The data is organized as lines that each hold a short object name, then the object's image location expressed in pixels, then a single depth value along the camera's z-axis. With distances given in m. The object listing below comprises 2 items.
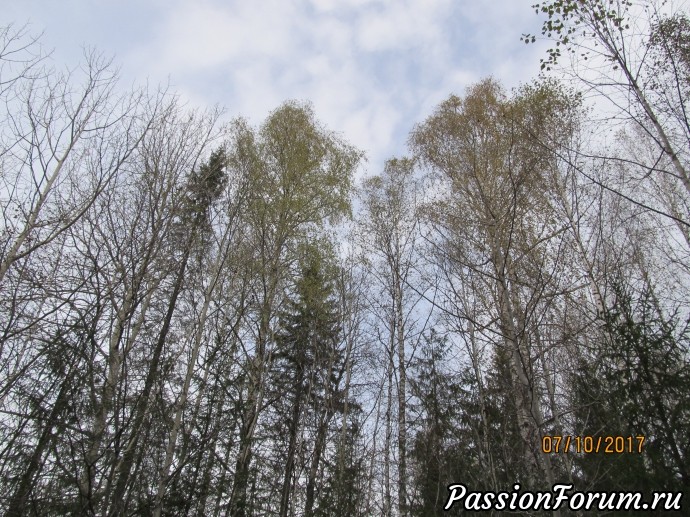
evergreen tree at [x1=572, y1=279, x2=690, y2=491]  4.47
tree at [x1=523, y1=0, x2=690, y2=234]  4.47
